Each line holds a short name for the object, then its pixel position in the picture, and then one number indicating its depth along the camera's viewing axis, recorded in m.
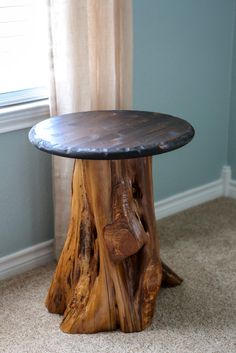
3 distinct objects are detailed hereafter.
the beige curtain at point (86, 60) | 2.03
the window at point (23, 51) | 2.12
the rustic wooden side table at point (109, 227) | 1.78
